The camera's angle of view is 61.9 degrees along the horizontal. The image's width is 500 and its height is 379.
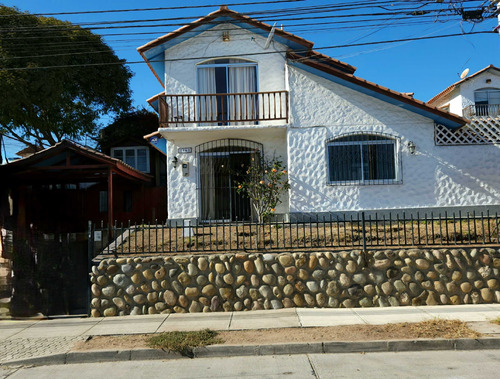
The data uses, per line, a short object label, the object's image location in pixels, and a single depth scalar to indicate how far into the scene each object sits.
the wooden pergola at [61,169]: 10.91
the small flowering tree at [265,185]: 12.05
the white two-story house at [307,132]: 12.40
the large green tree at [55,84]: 17.16
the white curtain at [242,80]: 13.34
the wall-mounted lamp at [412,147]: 12.29
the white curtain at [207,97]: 12.93
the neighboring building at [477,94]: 28.20
